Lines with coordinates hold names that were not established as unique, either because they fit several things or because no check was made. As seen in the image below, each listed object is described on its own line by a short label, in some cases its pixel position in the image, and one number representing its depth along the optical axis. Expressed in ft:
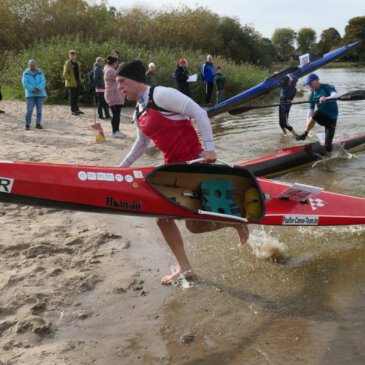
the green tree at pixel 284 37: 346.29
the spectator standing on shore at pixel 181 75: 50.24
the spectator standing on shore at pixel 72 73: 42.53
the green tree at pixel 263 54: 122.62
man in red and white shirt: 11.73
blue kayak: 31.24
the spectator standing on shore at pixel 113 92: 35.04
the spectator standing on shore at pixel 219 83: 59.57
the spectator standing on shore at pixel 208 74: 55.93
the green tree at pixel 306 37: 360.48
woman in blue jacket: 35.78
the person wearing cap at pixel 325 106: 26.43
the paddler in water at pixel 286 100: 36.65
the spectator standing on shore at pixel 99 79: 40.60
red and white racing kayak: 11.31
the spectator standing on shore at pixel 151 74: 47.11
